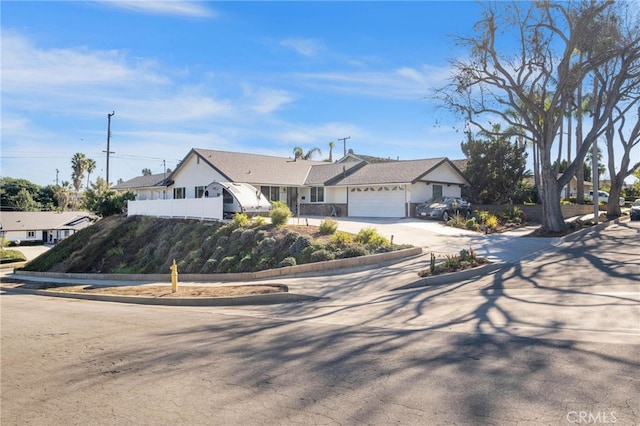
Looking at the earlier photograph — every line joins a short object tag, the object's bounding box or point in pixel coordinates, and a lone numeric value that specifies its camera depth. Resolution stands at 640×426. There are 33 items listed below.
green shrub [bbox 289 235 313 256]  17.38
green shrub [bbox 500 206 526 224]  26.92
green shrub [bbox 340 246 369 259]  15.88
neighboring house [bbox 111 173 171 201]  40.44
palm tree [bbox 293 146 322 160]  67.19
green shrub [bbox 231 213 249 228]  21.81
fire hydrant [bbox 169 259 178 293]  14.74
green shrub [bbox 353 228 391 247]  17.02
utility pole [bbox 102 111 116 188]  50.56
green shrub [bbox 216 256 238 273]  18.55
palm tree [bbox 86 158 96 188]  78.75
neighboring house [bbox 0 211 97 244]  62.56
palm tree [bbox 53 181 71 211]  88.50
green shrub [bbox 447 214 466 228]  24.40
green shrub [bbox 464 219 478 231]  23.66
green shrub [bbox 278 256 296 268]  16.27
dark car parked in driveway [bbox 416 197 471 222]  28.73
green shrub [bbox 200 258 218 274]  19.16
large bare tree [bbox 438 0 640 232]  20.34
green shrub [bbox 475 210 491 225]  24.88
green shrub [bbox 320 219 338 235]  18.80
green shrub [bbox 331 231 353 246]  17.17
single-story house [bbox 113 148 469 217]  31.56
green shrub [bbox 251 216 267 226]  21.16
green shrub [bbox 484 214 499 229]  23.43
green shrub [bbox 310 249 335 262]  15.98
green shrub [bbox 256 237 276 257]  18.31
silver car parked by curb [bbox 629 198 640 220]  28.28
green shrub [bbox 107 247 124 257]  25.98
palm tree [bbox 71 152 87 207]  77.12
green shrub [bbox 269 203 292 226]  20.57
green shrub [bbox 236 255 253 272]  17.80
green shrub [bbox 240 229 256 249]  19.71
